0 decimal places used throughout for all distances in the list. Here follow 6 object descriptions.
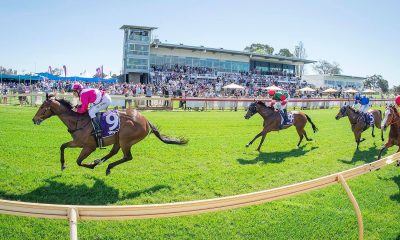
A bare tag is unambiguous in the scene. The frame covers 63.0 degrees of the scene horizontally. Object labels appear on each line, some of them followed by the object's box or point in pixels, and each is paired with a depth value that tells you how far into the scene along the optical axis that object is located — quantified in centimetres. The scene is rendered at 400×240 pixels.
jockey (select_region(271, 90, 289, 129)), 1199
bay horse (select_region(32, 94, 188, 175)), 714
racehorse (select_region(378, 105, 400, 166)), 941
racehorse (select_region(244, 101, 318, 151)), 1163
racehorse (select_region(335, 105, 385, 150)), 1198
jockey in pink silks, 719
